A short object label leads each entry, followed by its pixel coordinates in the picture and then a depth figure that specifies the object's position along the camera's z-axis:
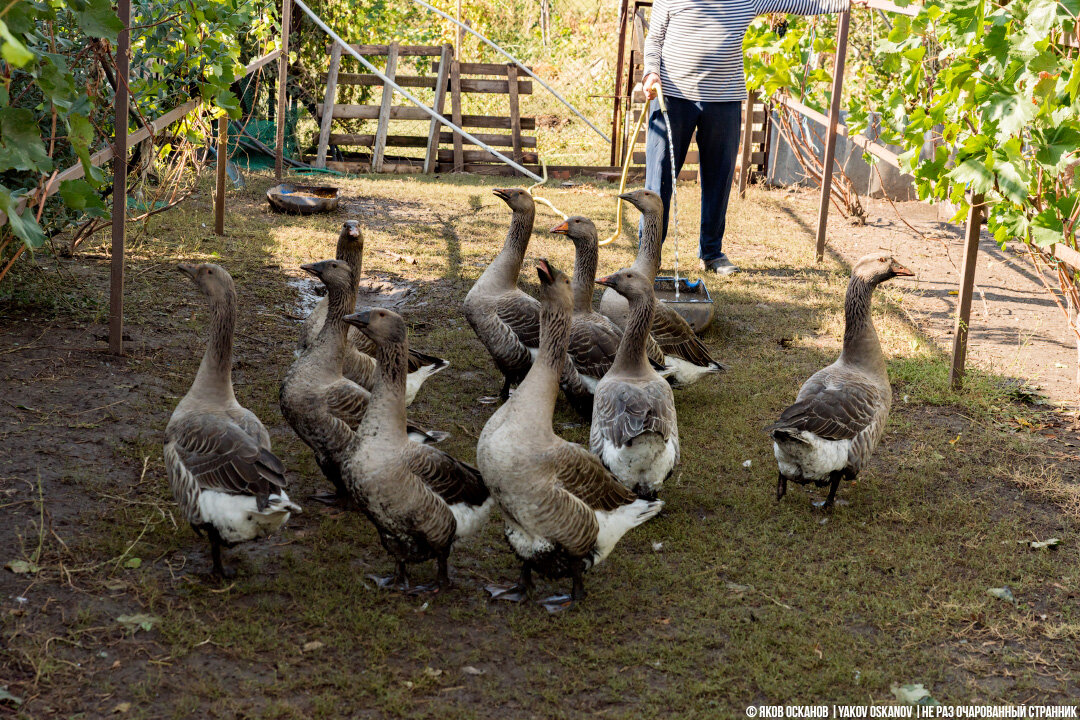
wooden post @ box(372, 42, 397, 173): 13.38
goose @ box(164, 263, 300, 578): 3.58
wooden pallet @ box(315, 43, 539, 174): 13.45
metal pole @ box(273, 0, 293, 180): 11.89
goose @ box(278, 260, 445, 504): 4.34
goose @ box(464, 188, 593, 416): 5.75
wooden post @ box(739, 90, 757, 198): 12.09
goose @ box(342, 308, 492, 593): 3.64
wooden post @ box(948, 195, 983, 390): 5.98
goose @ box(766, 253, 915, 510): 4.45
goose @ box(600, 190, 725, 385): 5.84
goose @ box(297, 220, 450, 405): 5.09
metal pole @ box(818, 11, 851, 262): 8.98
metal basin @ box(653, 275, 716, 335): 6.96
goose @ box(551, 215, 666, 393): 5.57
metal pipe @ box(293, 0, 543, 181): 11.70
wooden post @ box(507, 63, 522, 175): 13.64
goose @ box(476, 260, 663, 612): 3.64
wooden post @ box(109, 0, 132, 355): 5.29
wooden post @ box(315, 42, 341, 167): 13.38
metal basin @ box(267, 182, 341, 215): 10.30
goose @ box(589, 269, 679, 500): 4.41
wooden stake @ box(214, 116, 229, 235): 8.63
